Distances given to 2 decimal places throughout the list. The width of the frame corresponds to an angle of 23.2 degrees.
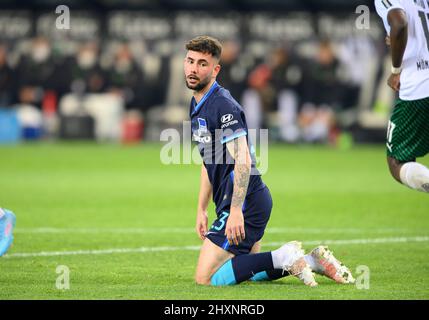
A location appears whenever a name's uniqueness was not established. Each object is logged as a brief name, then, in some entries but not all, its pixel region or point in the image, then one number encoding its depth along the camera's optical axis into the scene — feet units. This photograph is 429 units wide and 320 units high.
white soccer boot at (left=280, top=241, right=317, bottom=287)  28.09
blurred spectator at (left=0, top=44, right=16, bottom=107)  108.06
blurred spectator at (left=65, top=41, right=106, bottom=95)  105.70
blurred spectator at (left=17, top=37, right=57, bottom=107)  107.14
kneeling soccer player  27.94
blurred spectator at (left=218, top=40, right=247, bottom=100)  104.99
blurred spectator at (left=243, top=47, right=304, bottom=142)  102.58
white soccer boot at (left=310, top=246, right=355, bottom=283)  28.58
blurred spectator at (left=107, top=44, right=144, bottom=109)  107.04
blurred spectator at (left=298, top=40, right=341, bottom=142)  100.48
